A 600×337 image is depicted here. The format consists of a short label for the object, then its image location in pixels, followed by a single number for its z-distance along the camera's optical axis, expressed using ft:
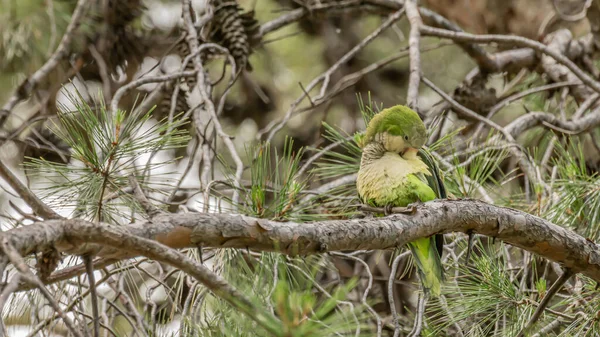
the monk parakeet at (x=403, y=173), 32.58
